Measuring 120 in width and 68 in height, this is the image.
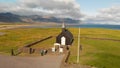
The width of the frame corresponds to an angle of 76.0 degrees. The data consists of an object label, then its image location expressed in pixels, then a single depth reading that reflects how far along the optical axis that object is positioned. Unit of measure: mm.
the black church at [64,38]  22657
